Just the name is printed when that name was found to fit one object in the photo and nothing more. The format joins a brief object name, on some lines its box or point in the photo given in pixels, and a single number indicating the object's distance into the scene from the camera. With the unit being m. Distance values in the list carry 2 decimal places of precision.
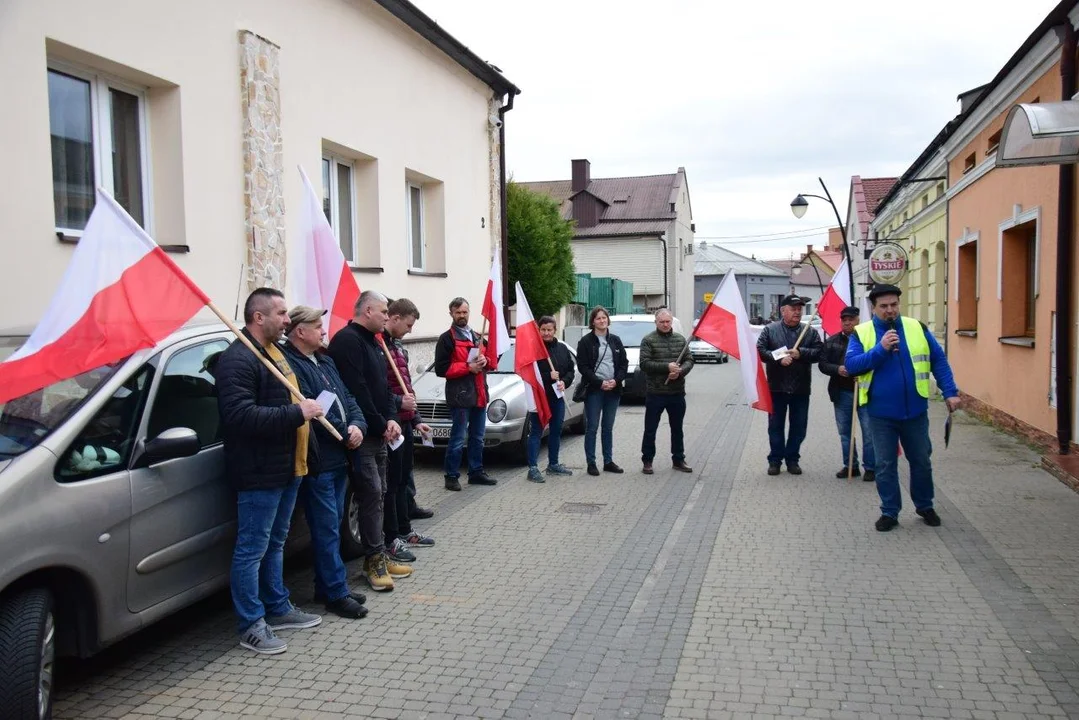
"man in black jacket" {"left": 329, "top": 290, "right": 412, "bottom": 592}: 5.67
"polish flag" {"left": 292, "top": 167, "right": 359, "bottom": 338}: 6.38
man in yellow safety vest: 7.18
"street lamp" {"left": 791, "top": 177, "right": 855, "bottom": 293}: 28.09
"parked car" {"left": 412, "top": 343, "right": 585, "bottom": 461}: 10.16
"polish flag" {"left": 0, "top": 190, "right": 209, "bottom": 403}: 3.90
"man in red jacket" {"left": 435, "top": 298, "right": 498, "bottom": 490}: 8.94
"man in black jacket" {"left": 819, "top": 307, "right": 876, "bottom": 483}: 9.41
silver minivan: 3.63
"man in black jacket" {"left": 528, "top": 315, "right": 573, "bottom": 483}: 9.95
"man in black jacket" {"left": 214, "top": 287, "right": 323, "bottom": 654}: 4.58
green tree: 25.27
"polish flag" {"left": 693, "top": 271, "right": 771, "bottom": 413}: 9.72
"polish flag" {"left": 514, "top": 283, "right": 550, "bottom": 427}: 9.62
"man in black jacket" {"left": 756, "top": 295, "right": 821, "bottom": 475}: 9.60
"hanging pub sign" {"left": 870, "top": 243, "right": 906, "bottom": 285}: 15.38
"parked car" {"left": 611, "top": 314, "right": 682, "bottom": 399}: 17.31
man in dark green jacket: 9.88
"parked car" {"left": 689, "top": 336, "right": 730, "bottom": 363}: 33.04
